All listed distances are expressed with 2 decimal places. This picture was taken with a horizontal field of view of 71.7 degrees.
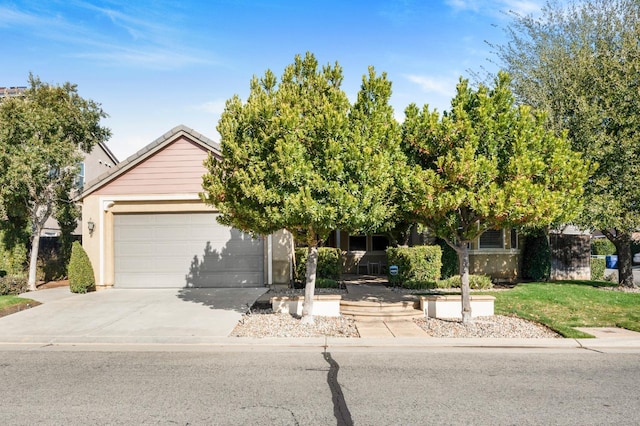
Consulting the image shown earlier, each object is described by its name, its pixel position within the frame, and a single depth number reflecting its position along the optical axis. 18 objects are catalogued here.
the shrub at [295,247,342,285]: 14.79
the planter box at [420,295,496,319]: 10.70
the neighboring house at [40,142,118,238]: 22.89
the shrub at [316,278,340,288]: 13.63
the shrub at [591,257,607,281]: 18.12
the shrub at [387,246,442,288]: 14.28
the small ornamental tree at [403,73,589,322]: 8.61
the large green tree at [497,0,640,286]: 12.88
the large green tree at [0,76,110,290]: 13.94
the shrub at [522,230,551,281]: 16.16
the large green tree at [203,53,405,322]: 8.61
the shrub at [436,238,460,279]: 15.64
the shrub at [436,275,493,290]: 14.03
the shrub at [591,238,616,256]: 29.53
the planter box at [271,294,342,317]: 10.70
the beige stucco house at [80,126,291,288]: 14.65
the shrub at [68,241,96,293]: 13.87
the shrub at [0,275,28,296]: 13.71
